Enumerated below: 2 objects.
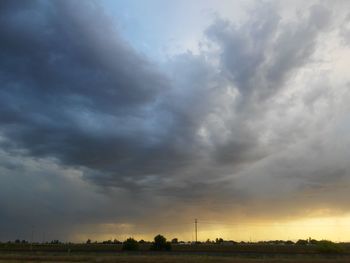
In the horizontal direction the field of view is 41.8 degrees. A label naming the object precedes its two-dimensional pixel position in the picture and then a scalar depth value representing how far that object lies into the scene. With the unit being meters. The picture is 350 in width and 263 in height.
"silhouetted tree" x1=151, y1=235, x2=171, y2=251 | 138.24
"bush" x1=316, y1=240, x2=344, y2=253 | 125.13
